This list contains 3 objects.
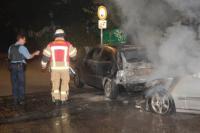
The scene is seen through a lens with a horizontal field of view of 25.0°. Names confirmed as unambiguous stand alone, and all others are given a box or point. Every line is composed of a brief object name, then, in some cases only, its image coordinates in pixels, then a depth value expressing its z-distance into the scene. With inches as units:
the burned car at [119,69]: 481.4
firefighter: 458.0
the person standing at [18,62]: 461.7
